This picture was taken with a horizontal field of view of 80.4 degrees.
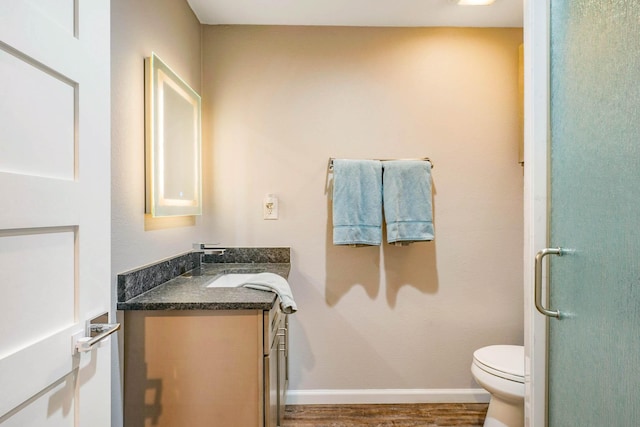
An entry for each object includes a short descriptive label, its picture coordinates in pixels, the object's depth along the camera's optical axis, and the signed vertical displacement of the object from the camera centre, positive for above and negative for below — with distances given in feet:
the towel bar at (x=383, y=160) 7.54 +1.05
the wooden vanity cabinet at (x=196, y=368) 4.64 -1.91
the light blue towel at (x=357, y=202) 7.21 +0.20
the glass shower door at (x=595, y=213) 2.70 -0.01
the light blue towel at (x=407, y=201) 7.23 +0.22
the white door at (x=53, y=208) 2.05 +0.04
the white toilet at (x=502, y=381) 5.75 -2.64
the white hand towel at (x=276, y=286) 4.95 -1.02
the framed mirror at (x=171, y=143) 5.28 +1.11
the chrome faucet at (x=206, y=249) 6.89 -0.66
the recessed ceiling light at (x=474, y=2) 6.82 +3.80
